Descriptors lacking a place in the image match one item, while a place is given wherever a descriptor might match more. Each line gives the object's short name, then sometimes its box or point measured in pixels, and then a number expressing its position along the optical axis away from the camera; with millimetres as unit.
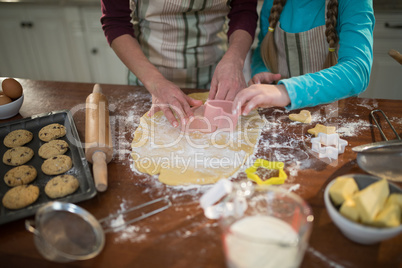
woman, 1084
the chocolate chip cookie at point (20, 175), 812
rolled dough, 837
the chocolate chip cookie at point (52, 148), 922
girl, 923
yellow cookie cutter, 782
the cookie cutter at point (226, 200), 611
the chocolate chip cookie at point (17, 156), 899
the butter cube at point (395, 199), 571
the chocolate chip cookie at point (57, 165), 849
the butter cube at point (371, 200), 556
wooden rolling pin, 781
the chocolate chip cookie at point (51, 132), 998
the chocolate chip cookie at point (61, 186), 754
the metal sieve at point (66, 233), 599
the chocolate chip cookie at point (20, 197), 728
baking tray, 718
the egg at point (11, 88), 1140
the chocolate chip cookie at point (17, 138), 974
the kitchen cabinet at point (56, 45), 2600
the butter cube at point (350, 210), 573
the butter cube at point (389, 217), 541
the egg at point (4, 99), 1129
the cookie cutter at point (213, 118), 985
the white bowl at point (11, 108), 1122
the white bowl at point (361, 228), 540
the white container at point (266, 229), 498
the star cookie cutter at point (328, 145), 876
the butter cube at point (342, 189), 603
